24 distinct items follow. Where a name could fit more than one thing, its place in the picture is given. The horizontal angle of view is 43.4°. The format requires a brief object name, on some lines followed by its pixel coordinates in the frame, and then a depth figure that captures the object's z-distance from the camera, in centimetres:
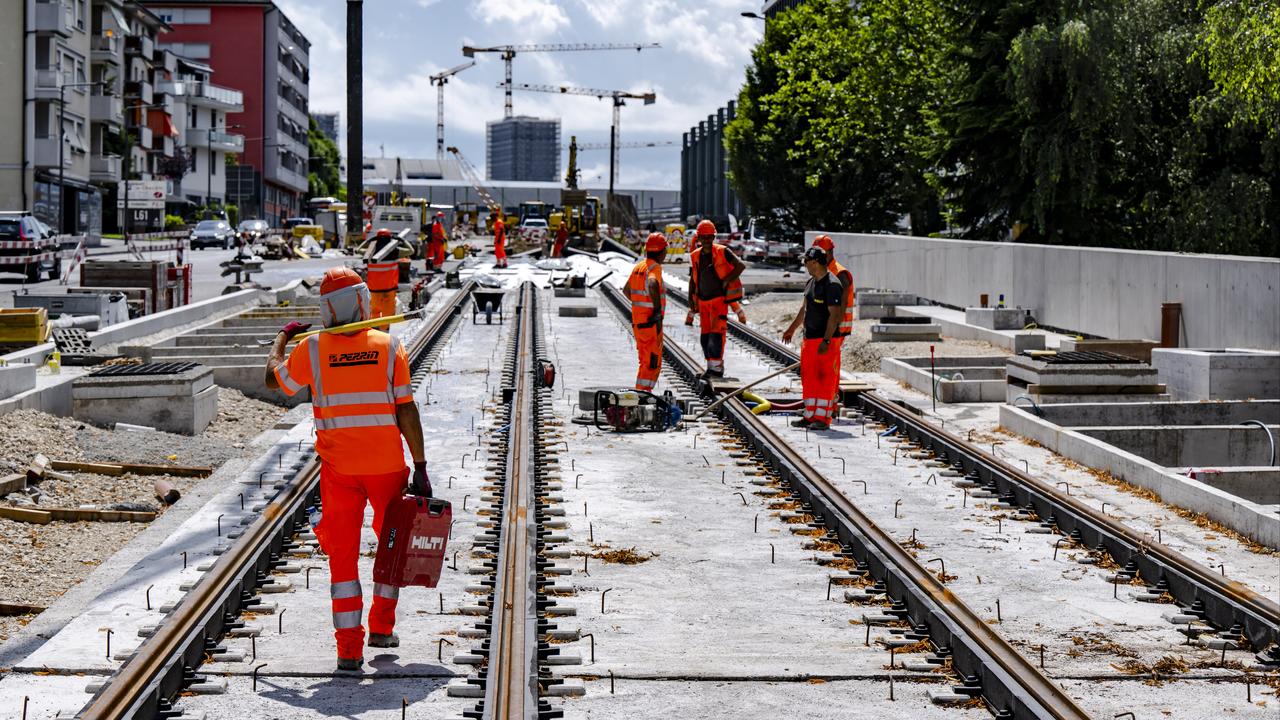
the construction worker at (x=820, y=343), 1528
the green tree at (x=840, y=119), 5347
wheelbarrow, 2955
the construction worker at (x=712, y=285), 1809
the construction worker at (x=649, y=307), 1577
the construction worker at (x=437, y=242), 3938
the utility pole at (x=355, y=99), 4853
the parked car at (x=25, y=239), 3594
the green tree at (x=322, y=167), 16262
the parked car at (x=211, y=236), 7075
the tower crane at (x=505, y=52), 17500
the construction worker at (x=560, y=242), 5900
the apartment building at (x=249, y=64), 12469
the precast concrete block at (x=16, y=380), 1526
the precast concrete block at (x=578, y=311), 3167
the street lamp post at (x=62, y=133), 6775
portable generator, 1524
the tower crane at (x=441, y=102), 18262
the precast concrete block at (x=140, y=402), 1583
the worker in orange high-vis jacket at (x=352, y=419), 711
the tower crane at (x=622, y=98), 16838
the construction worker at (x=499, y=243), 4725
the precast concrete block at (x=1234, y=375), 1648
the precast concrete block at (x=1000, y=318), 2555
